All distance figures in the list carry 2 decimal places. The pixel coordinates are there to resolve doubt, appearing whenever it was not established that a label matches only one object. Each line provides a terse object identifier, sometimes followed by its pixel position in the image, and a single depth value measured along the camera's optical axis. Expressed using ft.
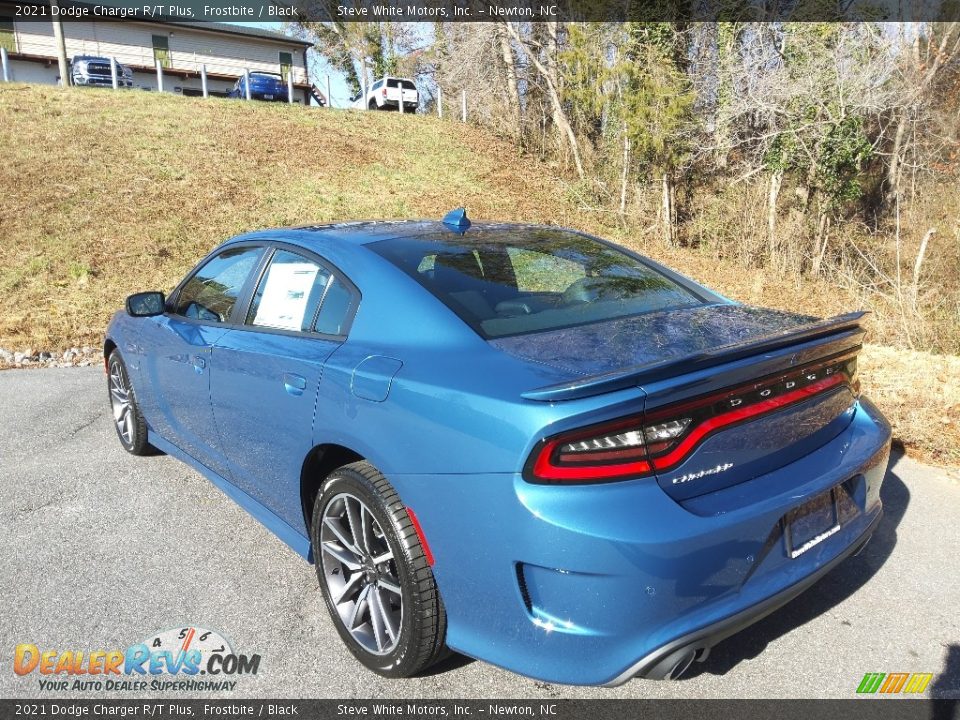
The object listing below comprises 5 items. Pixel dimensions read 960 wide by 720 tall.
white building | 116.06
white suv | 98.99
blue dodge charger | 6.20
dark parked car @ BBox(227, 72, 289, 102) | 94.79
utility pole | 76.07
